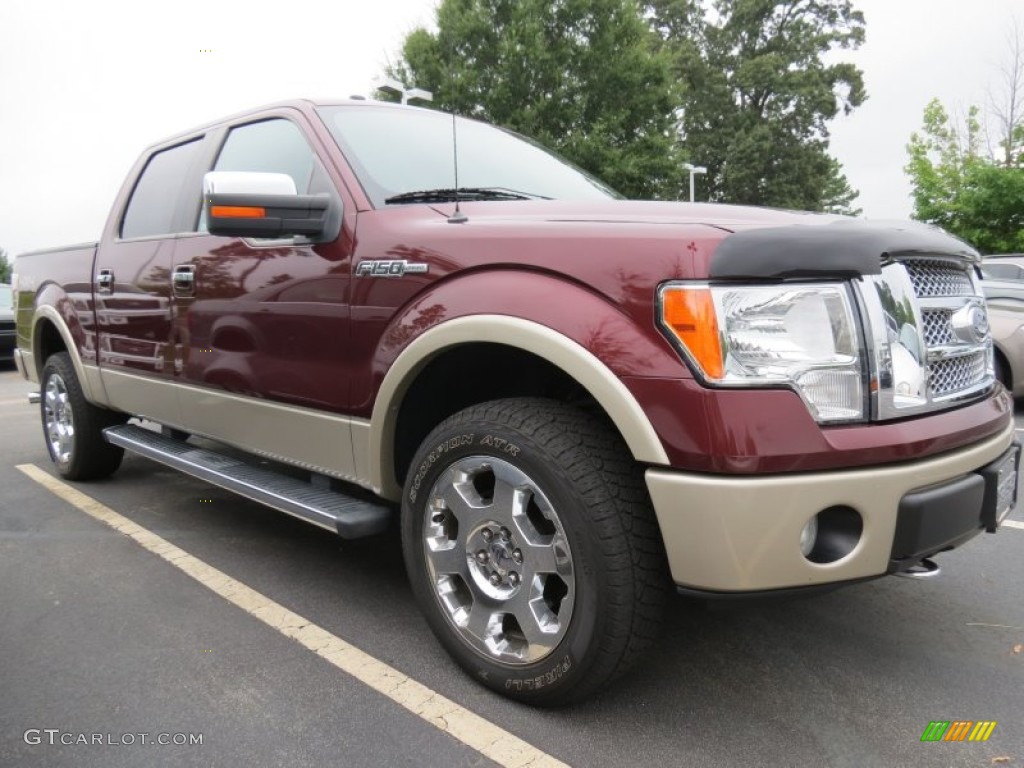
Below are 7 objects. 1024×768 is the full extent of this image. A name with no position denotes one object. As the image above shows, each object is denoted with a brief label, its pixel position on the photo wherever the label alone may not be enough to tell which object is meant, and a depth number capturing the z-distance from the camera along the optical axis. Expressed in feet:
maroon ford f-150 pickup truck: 5.91
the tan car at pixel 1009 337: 22.76
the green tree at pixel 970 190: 56.44
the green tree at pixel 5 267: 155.04
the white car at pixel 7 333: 43.55
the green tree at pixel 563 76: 55.62
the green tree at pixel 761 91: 110.01
